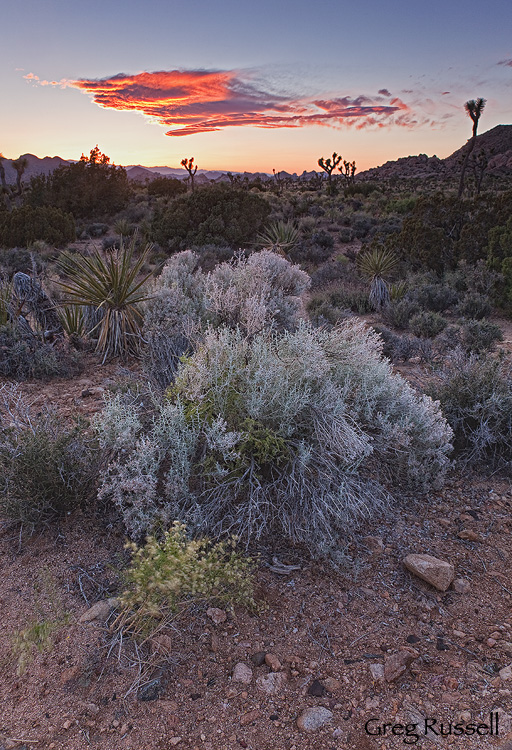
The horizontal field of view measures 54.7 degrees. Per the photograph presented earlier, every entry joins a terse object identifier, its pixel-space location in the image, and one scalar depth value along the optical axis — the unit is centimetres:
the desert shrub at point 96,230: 2122
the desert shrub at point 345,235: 1939
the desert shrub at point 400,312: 923
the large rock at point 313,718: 201
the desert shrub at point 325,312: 845
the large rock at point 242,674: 223
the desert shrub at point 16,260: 1324
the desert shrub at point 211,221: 1759
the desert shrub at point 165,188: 3353
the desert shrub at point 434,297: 1012
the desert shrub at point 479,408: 402
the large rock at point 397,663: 223
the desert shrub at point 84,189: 2348
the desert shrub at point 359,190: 3421
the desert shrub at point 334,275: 1259
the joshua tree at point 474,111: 2600
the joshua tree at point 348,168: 4347
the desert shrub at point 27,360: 600
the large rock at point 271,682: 219
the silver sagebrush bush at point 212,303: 552
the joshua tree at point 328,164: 4172
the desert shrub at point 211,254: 1357
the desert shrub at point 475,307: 966
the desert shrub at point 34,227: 1772
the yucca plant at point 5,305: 661
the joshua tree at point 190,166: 3419
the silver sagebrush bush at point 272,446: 295
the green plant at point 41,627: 229
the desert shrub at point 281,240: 1405
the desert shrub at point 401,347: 712
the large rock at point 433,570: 278
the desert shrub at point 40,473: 312
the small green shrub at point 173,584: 230
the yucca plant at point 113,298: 652
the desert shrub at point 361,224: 2019
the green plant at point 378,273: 1037
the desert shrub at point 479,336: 727
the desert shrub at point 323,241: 1816
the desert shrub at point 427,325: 845
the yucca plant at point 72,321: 705
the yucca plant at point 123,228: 2028
